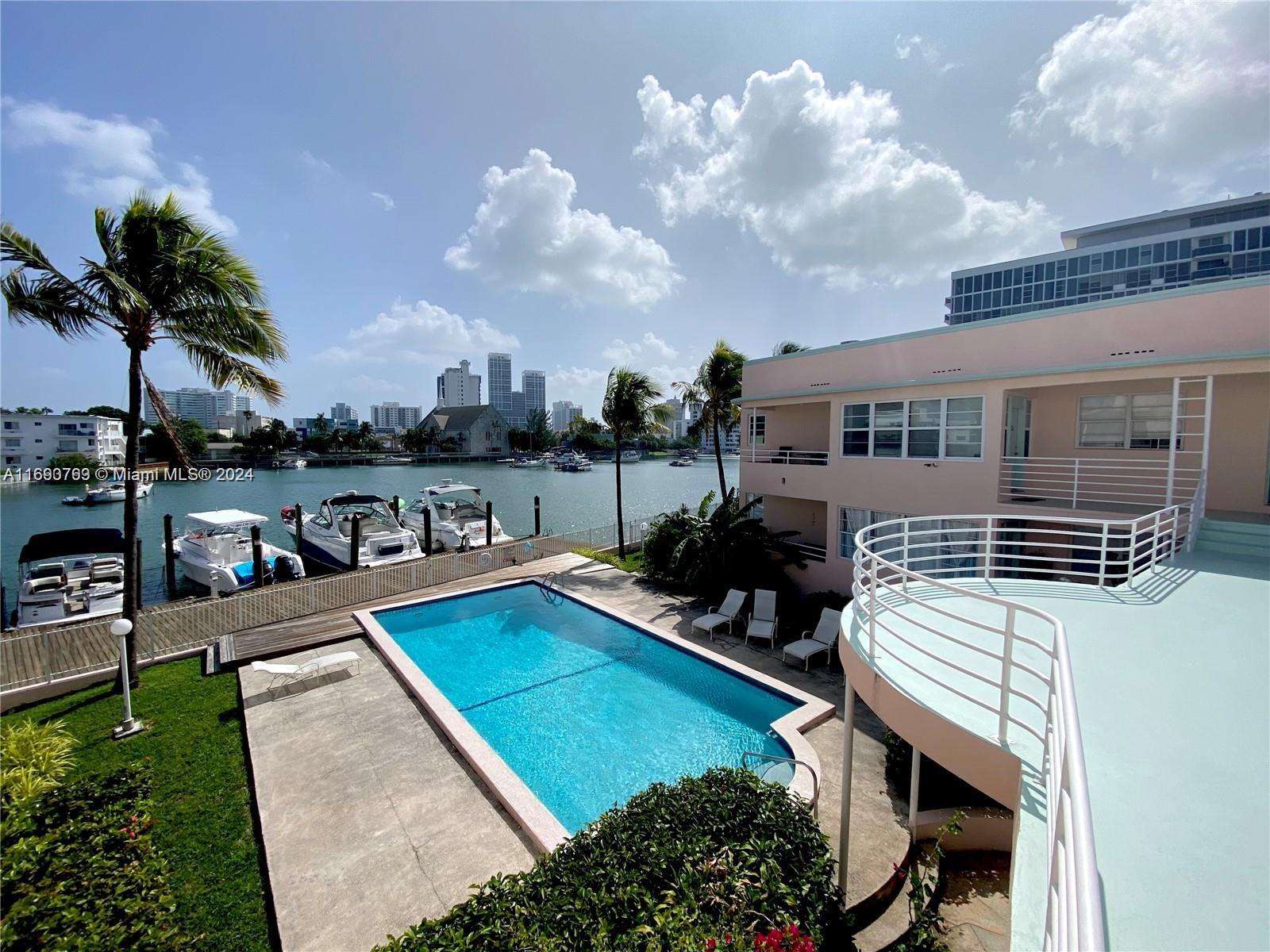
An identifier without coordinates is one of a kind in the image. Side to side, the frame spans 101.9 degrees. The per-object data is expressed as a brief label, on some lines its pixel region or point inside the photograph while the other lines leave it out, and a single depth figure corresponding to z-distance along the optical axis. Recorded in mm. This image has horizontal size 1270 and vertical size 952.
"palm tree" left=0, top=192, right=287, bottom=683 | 7617
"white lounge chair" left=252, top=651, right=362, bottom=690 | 9078
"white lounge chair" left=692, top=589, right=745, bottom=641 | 11867
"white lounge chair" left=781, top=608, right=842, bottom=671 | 10203
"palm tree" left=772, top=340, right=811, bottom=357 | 24031
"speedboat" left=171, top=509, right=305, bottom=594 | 16438
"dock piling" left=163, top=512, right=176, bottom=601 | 16688
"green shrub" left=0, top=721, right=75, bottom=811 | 4875
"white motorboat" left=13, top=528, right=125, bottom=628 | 12844
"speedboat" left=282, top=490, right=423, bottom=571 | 17875
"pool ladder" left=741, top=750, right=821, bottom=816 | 6145
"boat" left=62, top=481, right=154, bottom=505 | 39469
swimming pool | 7457
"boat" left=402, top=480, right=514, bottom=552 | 21344
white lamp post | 7566
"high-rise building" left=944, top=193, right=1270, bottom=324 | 55625
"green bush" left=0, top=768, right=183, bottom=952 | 3365
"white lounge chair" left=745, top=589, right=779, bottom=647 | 11445
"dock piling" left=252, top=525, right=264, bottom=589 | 15344
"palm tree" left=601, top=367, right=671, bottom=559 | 20234
